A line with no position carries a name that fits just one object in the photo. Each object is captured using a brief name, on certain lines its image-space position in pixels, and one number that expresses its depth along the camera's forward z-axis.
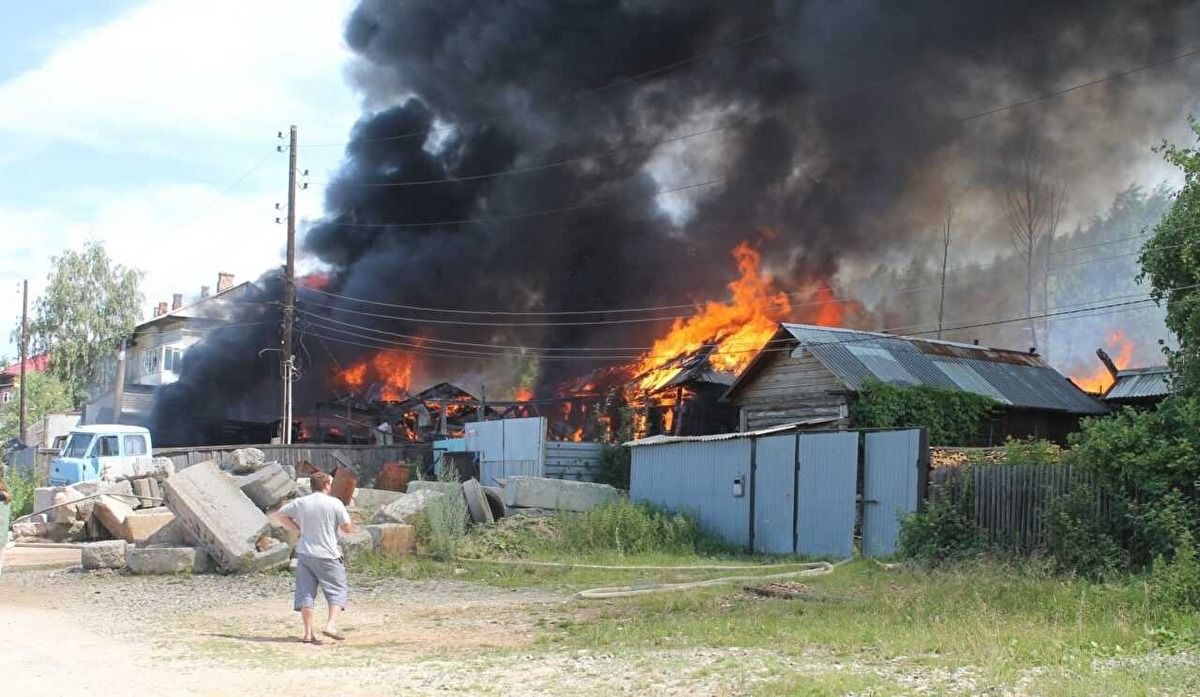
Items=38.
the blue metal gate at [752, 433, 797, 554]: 19.20
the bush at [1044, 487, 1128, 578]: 13.35
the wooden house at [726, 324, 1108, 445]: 27.08
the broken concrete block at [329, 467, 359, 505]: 20.70
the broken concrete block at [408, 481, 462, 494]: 19.98
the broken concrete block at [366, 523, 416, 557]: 17.73
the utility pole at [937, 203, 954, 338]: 43.31
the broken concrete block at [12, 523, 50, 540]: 23.44
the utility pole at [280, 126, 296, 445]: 30.47
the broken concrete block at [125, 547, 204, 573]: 15.90
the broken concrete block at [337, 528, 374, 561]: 17.16
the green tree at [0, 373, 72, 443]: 53.09
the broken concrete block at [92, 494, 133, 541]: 20.08
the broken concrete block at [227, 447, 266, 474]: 23.27
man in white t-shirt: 10.18
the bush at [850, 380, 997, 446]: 25.67
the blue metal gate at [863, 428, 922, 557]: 17.03
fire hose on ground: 13.31
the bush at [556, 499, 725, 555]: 19.39
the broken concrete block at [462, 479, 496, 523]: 21.03
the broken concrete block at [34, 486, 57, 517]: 25.53
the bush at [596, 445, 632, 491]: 28.91
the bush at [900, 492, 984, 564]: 15.36
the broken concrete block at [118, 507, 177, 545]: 19.61
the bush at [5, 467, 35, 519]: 29.33
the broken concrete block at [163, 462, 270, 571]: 15.74
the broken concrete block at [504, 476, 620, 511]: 22.17
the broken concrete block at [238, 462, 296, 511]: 18.73
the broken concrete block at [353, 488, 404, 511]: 22.04
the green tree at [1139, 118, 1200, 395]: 16.05
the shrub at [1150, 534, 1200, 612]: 10.58
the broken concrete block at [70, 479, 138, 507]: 24.30
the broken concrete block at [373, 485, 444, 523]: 18.98
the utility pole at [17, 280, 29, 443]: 46.53
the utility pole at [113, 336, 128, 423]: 49.50
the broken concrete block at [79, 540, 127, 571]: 16.77
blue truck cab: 28.66
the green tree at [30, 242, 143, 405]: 52.91
